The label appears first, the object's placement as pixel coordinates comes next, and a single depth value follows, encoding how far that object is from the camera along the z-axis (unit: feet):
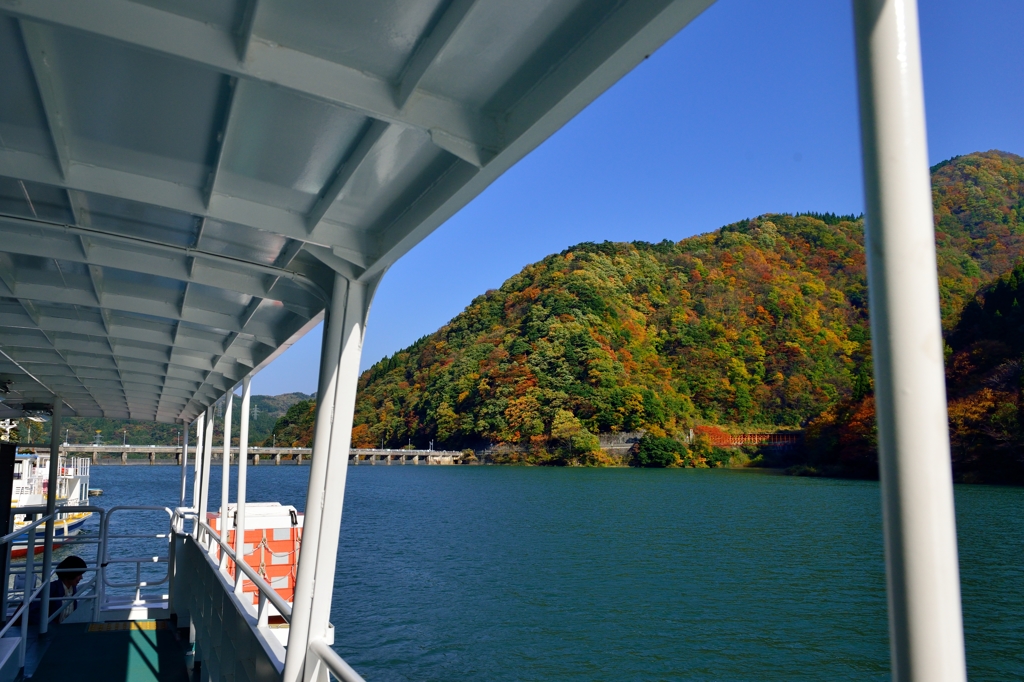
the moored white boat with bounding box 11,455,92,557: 49.14
